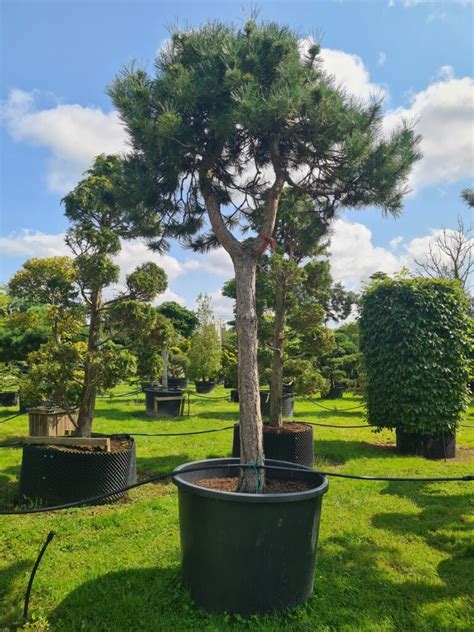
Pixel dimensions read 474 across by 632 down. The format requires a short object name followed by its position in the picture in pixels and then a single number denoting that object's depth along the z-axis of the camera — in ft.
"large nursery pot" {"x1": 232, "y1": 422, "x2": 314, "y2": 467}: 16.28
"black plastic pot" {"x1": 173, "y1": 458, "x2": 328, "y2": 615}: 7.14
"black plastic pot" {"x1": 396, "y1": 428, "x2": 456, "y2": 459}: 20.03
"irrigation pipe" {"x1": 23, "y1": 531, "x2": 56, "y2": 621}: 7.02
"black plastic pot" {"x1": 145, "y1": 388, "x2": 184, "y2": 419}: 30.91
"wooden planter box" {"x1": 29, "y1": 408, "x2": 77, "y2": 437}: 19.63
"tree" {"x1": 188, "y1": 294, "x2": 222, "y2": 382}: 50.24
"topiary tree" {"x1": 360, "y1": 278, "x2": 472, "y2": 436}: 19.81
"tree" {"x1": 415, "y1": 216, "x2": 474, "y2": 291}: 57.47
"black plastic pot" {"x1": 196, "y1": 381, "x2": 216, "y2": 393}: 53.11
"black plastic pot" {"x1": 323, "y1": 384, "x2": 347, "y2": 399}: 46.16
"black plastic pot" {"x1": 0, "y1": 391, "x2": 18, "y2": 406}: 34.37
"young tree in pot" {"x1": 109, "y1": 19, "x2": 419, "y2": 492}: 8.68
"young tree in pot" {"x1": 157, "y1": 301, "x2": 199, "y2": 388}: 55.88
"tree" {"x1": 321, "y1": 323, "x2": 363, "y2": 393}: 45.55
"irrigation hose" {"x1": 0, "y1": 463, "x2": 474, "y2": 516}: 7.50
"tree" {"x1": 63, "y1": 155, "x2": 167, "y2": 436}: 14.46
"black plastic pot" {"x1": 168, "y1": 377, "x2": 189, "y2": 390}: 53.26
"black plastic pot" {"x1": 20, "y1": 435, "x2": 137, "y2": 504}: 12.28
